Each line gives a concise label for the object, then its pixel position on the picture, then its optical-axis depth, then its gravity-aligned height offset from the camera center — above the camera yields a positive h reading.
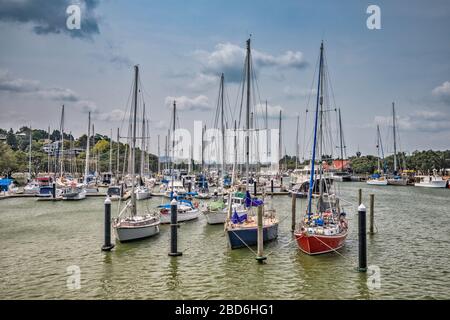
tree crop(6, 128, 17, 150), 164.45 +13.76
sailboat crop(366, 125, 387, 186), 109.42 -2.87
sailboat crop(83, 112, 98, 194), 65.75 -3.19
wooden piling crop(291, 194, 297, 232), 31.77 -3.89
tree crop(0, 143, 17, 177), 80.22 +1.83
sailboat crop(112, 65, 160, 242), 26.91 -4.14
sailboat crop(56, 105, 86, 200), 58.62 -3.52
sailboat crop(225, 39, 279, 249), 24.44 -3.82
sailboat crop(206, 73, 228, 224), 34.16 -4.07
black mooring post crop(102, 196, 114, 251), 24.31 -3.99
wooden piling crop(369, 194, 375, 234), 31.61 -3.93
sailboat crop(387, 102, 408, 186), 106.25 -2.76
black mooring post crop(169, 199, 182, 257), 22.22 -3.99
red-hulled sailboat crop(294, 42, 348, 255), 22.98 -3.81
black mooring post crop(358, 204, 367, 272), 19.33 -3.11
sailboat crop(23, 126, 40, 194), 66.06 -3.64
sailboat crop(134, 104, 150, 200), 59.87 -3.82
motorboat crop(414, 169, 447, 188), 95.81 -3.34
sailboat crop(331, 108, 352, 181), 130.38 -2.35
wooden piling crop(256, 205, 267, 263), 20.53 -4.10
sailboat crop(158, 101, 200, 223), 35.20 -4.25
